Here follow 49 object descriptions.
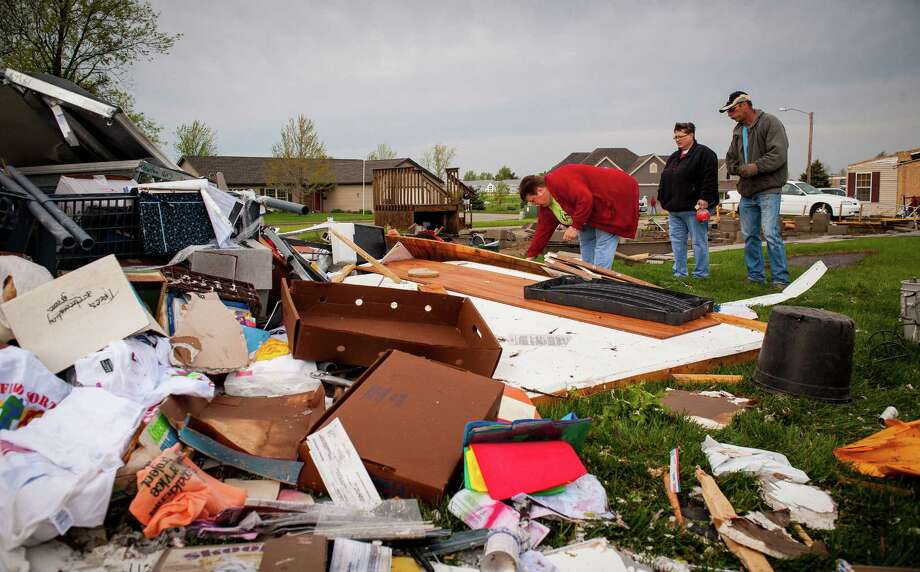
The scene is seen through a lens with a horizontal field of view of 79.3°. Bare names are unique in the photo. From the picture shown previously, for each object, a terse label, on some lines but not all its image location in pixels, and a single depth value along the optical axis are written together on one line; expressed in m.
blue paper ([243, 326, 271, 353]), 2.99
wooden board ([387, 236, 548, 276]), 6.38
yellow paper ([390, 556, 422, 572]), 1.51
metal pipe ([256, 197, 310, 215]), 4.45
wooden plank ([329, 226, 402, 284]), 4.93
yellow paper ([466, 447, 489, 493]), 1.79
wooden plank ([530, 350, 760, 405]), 2.76
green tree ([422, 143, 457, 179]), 54.41
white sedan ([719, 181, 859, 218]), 22.31
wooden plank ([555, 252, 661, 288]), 5.22
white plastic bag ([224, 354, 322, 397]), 2.53
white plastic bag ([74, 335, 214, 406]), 2.15
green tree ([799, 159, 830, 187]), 49.12
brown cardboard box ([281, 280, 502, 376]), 2.66
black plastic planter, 2.66
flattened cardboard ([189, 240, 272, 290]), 3.55
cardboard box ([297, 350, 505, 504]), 1.86
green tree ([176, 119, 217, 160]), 48.97
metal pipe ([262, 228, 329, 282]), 4.20
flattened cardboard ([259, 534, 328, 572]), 1.36
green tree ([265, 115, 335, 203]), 45.91
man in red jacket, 5.55
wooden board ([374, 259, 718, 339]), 3.73
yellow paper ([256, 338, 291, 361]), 2.79
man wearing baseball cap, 5.80
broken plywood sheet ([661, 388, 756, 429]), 2.50
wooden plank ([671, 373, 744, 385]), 3.03
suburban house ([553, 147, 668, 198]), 60.03
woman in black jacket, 6.57
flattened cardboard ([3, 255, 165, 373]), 2.27
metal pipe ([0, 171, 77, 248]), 2.88
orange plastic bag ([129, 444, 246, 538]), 1.60
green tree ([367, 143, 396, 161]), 63.47
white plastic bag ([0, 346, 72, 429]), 1.87
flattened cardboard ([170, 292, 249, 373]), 2.57
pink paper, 1.79
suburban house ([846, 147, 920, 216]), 32.25
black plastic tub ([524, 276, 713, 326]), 3.87
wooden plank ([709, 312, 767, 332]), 3.84
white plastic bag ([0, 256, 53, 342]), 2.53
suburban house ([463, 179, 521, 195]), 92.94
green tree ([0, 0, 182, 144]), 17.31
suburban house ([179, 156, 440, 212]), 51.72
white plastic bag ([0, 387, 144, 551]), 1.45
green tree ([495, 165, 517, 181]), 103.69
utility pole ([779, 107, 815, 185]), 32.69
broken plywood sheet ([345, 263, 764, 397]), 2.95
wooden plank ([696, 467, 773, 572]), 1.54
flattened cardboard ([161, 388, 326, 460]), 2.01
